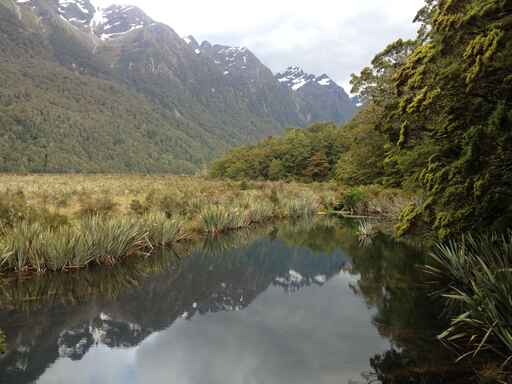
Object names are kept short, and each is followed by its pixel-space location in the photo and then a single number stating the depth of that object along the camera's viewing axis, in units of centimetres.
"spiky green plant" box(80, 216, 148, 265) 1152
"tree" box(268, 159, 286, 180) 5834
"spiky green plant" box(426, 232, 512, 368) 587
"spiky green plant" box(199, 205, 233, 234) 1869
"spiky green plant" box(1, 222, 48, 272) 1005
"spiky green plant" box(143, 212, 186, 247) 1489
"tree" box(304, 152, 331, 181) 5512
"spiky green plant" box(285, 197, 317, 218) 2719
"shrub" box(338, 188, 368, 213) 2844
